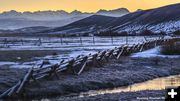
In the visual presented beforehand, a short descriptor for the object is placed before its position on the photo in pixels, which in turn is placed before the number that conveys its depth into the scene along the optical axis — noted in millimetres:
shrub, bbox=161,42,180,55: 39812
